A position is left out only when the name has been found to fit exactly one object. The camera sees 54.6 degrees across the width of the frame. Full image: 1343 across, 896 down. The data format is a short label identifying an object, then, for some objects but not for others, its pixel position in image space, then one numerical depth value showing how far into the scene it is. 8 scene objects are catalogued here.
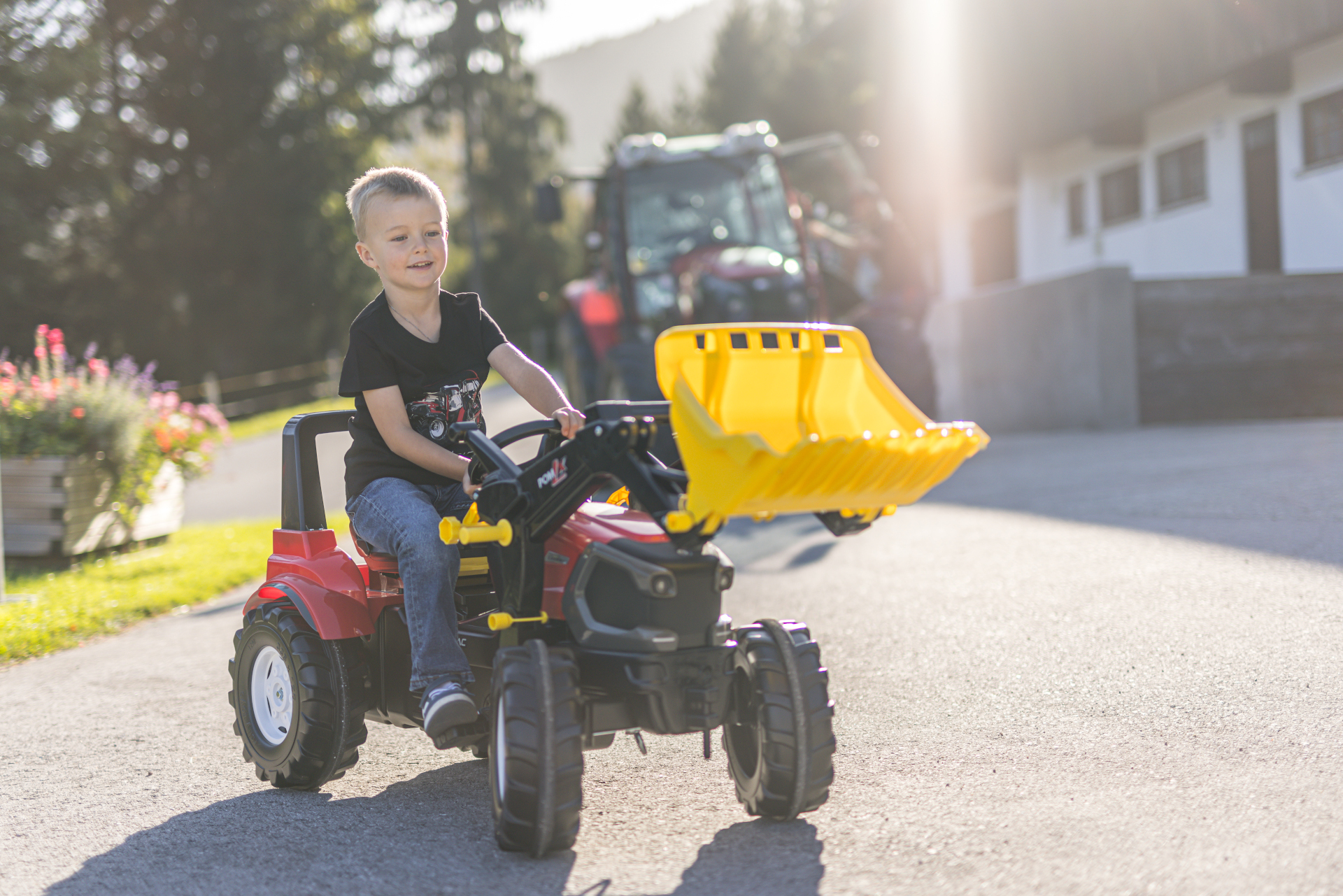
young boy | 3.52
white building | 14.41
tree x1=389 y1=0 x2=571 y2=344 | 39.31
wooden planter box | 8.81
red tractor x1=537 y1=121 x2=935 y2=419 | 12.13
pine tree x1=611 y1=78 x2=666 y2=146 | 66.62
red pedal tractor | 3.07
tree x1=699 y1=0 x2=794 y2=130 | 57.41
